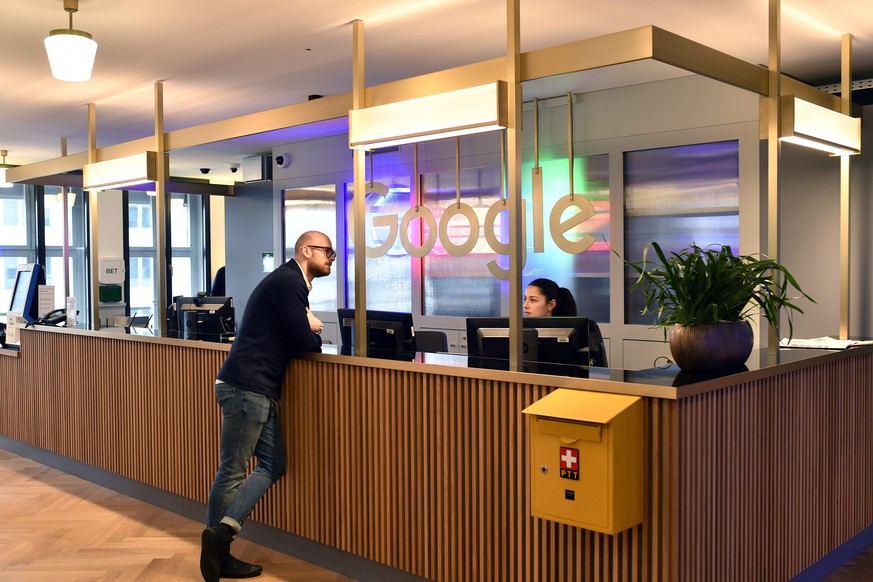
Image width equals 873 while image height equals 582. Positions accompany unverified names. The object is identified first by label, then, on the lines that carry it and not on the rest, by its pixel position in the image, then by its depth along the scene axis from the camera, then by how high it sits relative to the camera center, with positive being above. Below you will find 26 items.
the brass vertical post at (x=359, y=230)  4.15 +0.22
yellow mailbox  2.74 -0.60
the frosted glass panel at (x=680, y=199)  6.02 +0.53
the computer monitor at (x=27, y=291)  6.76 -0.10
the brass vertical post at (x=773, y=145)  3.91 +0.57
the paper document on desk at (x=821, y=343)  4.19 -0.35
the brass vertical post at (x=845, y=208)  4.70 +0.35
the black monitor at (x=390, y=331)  4.73 -0.30
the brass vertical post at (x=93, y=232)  6.17 +0.33
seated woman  5.21 -0.15
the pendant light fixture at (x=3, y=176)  8.10 +0.97
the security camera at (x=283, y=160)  9.33 +1.25
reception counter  2.91 -0.78
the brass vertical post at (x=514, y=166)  3.46 +0.43
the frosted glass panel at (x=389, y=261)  8.09 +0.14
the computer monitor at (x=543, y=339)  4.00 -0.30
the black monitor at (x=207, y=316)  6.32 -0.28
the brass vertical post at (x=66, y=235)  9.28 +0.47
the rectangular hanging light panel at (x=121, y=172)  5.49 +0.70
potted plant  3.17 -0.12
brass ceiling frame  3.11 +0.84
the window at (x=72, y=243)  11.97 +0.49
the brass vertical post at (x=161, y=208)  5.40 +0.43
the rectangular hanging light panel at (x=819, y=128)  3.92 +0.69
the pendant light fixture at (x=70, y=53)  4.02 +1.05
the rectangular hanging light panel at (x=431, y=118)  3.51 +0.68
